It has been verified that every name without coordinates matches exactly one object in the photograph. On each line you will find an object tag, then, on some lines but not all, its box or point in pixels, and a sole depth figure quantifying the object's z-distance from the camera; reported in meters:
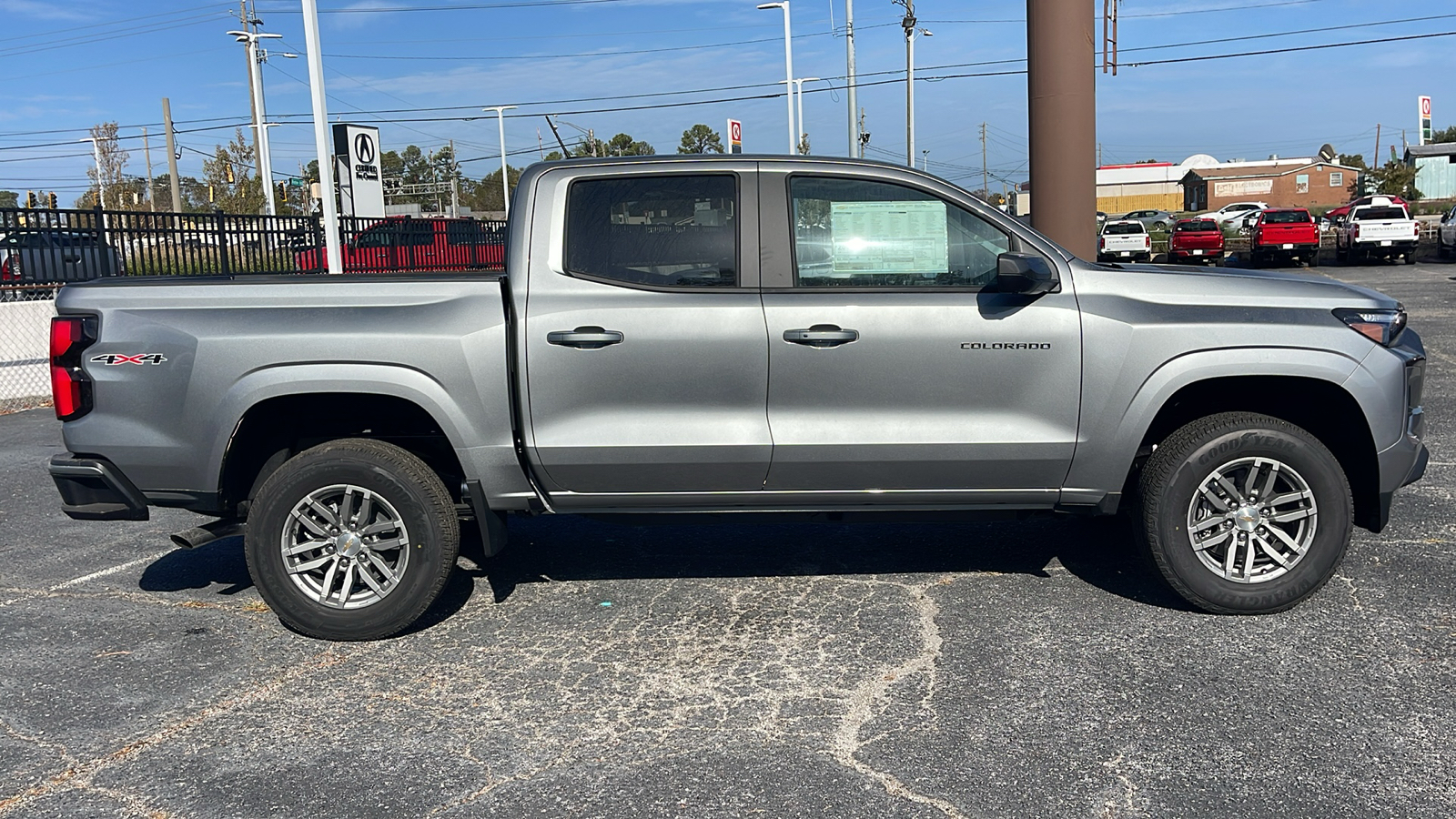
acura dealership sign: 14.93
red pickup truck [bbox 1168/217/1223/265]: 36.41
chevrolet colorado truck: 4.61
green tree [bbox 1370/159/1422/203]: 66.31
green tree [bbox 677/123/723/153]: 75.31
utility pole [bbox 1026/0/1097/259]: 10.28
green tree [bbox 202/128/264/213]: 66.88
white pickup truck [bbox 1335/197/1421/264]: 31.44
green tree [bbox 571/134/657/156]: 80.33
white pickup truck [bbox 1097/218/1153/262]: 37.09
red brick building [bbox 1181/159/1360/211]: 102.50
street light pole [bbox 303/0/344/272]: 13.95
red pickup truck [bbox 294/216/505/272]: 17.73
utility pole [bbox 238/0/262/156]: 56.31
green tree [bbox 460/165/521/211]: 116.52
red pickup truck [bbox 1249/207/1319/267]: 33.28
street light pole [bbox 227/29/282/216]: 40.62
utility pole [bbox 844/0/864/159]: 32.50
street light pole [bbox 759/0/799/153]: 32.25
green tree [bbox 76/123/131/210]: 76.19
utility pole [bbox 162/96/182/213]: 51.37
